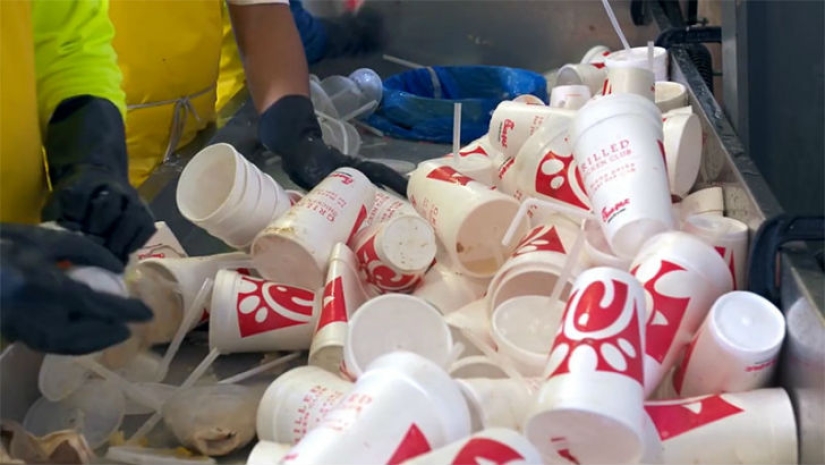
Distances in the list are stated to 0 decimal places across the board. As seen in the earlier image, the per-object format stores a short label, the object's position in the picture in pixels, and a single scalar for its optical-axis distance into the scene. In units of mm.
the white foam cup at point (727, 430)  893
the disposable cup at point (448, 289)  1226
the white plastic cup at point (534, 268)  1104
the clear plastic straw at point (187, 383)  1089
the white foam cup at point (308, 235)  1241
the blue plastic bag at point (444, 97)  2082
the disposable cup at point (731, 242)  1088
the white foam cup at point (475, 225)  1229
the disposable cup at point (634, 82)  1465
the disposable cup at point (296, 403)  965
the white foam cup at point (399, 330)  976
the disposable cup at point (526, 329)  981
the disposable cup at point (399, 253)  1216
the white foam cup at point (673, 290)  976
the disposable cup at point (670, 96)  1624
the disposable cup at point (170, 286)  1202
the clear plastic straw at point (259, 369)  1186
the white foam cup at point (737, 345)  936
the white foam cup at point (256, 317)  1212
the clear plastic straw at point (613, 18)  1516
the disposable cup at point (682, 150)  1299
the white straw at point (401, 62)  2727
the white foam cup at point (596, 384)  776
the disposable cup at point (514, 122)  1385
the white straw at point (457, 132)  1400
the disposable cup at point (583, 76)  1941
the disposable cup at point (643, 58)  1690
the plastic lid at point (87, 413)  1079
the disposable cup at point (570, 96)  1632
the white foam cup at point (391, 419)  733
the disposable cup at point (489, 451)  692
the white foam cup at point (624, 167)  1061
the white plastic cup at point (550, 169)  1214
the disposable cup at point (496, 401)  861
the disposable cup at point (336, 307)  1108
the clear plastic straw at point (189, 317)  1215
